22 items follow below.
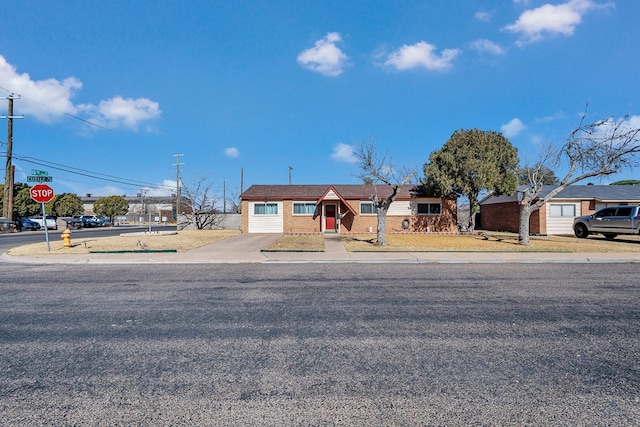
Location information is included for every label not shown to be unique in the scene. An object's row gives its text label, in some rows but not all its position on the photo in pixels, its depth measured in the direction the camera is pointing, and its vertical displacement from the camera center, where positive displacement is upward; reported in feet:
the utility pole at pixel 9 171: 101.08 +14.90
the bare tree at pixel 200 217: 112.06 +0.60
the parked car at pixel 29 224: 118.83 -1.02
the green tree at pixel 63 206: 174.38 +7.43
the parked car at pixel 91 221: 150.92 -0.29
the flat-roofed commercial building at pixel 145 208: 262.67 +9.87
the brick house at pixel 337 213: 87.92 +0.98
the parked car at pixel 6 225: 100.58 -1.08
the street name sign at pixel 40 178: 49.67 +6.16
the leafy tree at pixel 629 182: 167.32 +15.80
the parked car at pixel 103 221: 167.49 -0.65
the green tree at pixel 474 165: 80.02 +11.73
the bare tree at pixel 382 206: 54.20 +1.71
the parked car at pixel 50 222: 131.85 -0.47
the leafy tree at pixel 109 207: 198.08 +7.57
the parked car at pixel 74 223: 136.05 -0.95
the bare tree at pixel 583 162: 53.78 +8.33
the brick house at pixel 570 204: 81.46 +2.43
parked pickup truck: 59.67 -1.50
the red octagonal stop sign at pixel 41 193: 48.03 +3.96
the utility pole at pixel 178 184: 114.53 +12.20
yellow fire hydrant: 49.88 -2.64
